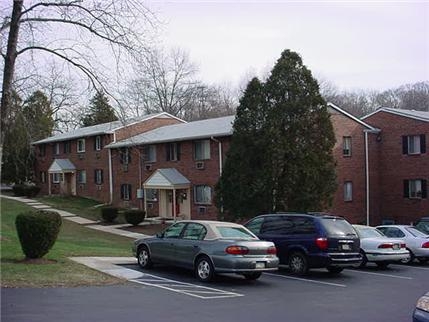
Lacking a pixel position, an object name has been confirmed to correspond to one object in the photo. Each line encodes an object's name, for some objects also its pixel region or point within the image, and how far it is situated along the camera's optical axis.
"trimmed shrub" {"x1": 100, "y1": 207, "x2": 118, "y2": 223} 37.94
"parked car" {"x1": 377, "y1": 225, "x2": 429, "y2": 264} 20.98
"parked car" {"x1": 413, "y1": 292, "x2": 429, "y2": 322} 6.67
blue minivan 16.00
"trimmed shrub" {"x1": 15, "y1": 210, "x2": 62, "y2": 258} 13.90
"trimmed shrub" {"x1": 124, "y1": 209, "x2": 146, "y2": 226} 36.03
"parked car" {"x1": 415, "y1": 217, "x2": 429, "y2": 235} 24.62
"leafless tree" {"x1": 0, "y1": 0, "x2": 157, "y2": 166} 13.13
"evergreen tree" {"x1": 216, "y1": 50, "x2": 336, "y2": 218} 25.66
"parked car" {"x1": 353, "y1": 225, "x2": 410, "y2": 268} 18.77
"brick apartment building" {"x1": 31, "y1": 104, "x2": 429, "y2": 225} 35.44
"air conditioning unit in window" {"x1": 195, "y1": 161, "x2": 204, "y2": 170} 36.47
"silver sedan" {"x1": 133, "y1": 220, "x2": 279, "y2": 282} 13.57
